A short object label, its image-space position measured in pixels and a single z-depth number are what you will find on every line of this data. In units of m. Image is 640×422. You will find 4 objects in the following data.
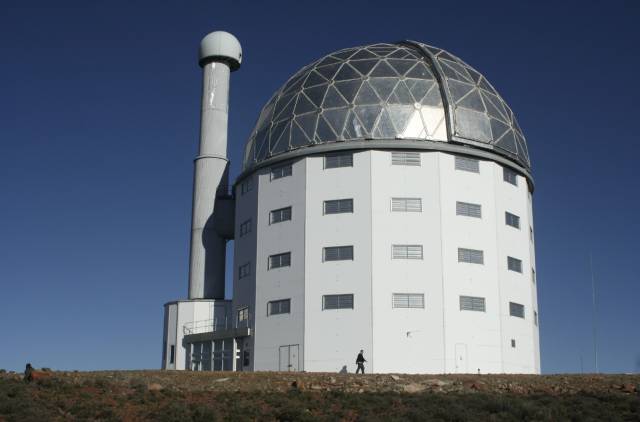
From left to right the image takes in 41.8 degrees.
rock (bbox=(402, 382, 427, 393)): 26.12
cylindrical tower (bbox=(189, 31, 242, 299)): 51.59
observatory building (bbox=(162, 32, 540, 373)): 40.38
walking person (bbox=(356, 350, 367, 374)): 36.60
